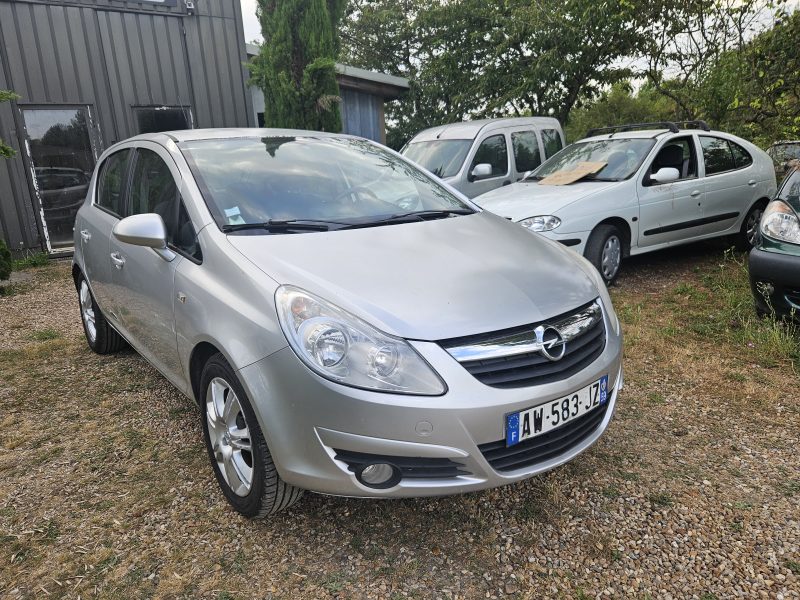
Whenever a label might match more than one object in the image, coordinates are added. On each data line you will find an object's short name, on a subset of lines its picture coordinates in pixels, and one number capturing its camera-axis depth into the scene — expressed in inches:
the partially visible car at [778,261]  138.4
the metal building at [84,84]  312.5
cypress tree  341.1
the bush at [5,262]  256.8
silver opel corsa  72.4
